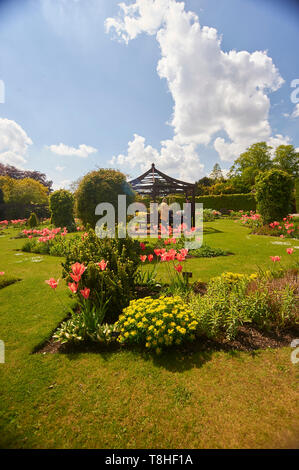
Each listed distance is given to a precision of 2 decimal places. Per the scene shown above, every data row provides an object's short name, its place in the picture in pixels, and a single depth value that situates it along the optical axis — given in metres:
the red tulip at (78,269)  3.03
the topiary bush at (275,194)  12.95
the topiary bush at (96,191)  10.31
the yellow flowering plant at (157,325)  2.97
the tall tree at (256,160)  50.31
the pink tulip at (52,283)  3.01
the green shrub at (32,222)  20.89
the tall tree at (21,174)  53.34
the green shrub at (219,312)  3.21
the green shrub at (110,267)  3.84
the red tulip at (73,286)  3.00
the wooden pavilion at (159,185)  17.92
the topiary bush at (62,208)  17.27
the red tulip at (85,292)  2.99
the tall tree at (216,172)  73.39
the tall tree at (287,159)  48.47
